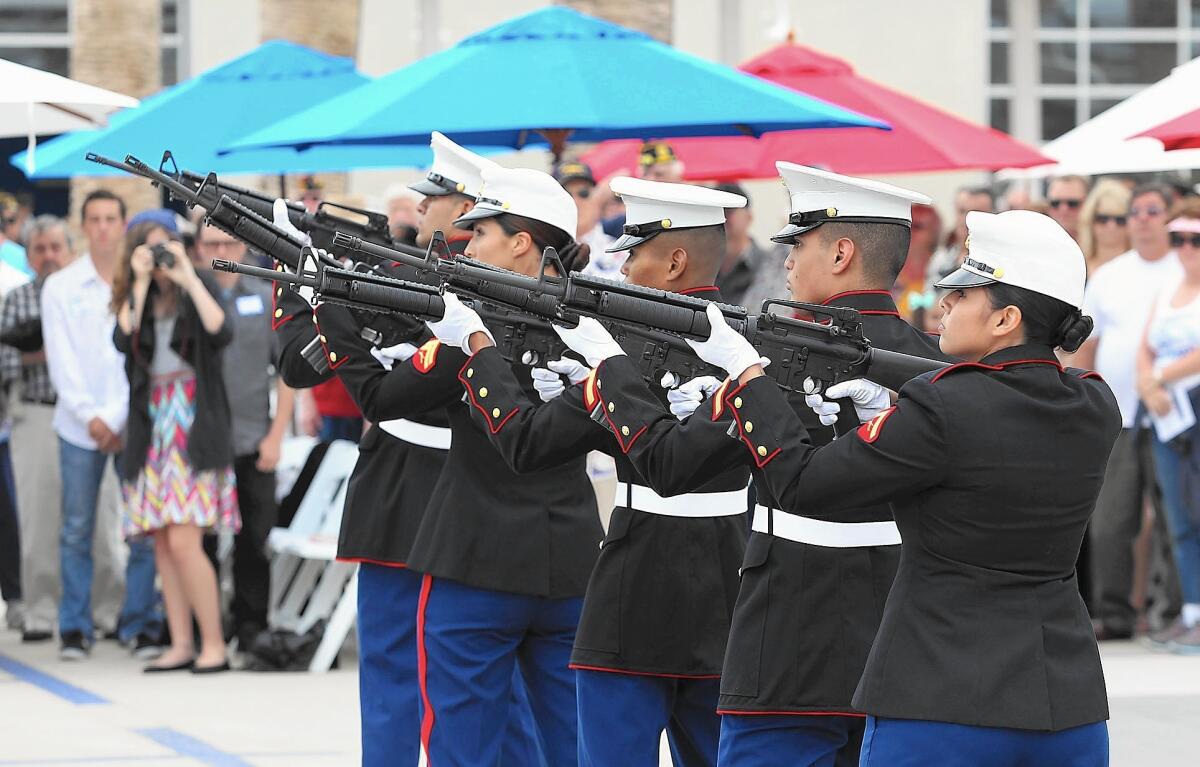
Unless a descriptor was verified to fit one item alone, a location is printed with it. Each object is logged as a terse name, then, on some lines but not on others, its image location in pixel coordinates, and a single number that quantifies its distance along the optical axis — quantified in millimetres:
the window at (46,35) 39031
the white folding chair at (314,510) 18687
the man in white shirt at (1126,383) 19047
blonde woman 20016
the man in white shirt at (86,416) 18609
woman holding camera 17453
